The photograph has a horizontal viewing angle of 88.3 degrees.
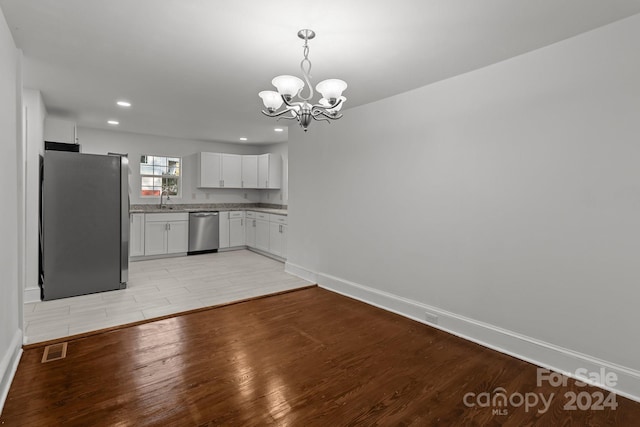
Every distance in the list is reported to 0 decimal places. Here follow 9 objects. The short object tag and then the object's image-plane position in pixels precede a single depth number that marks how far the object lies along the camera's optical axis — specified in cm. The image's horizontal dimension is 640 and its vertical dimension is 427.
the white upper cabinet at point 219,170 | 685
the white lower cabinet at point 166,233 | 608
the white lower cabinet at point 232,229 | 696
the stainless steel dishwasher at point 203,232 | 654
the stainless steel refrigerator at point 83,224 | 381
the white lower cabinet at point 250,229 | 693
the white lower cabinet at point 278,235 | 587
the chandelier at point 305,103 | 207
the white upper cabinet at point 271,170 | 701
